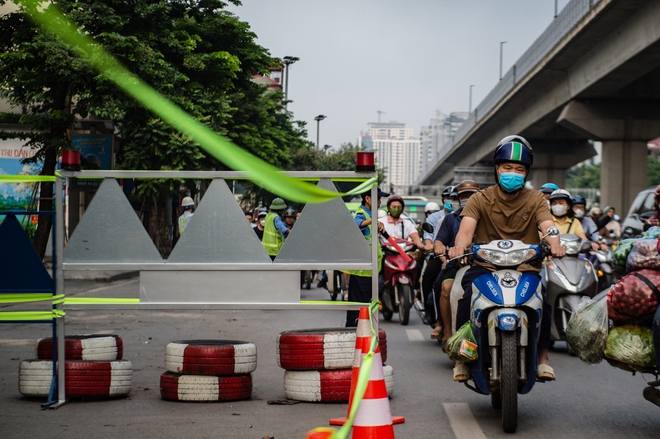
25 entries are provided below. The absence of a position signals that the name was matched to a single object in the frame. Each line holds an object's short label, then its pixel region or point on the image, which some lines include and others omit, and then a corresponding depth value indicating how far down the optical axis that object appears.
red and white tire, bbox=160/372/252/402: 6.83
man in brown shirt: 6.24
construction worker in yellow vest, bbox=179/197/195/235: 18.74
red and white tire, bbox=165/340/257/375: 6.80
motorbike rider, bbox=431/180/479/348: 9.10
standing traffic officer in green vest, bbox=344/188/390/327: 8.48
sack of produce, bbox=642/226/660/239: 5.94
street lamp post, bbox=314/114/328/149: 74.41
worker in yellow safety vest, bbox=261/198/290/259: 14.84
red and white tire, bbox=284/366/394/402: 6.70
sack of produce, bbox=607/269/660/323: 5.59
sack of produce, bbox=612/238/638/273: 5.98
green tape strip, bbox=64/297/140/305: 6.56
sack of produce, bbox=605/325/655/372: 5.62
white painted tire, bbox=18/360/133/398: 6.80
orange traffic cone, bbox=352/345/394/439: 4.68
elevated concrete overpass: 24.45
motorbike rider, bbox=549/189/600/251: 10.61
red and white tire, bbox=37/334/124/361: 7.02
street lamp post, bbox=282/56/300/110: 53.86
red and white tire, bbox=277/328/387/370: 6.66
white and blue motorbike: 5.72
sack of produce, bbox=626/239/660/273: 5.66
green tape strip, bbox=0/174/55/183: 6.52
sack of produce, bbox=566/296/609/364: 5.88
